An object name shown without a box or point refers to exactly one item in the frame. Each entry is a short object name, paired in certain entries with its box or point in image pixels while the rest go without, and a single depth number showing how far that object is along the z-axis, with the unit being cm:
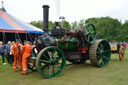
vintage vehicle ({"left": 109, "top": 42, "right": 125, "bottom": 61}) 611
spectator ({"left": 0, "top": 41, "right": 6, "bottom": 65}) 634
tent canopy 817
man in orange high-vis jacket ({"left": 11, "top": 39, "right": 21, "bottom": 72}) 458
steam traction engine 372
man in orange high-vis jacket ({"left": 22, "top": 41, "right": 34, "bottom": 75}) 399
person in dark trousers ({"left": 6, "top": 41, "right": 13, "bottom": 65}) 603
